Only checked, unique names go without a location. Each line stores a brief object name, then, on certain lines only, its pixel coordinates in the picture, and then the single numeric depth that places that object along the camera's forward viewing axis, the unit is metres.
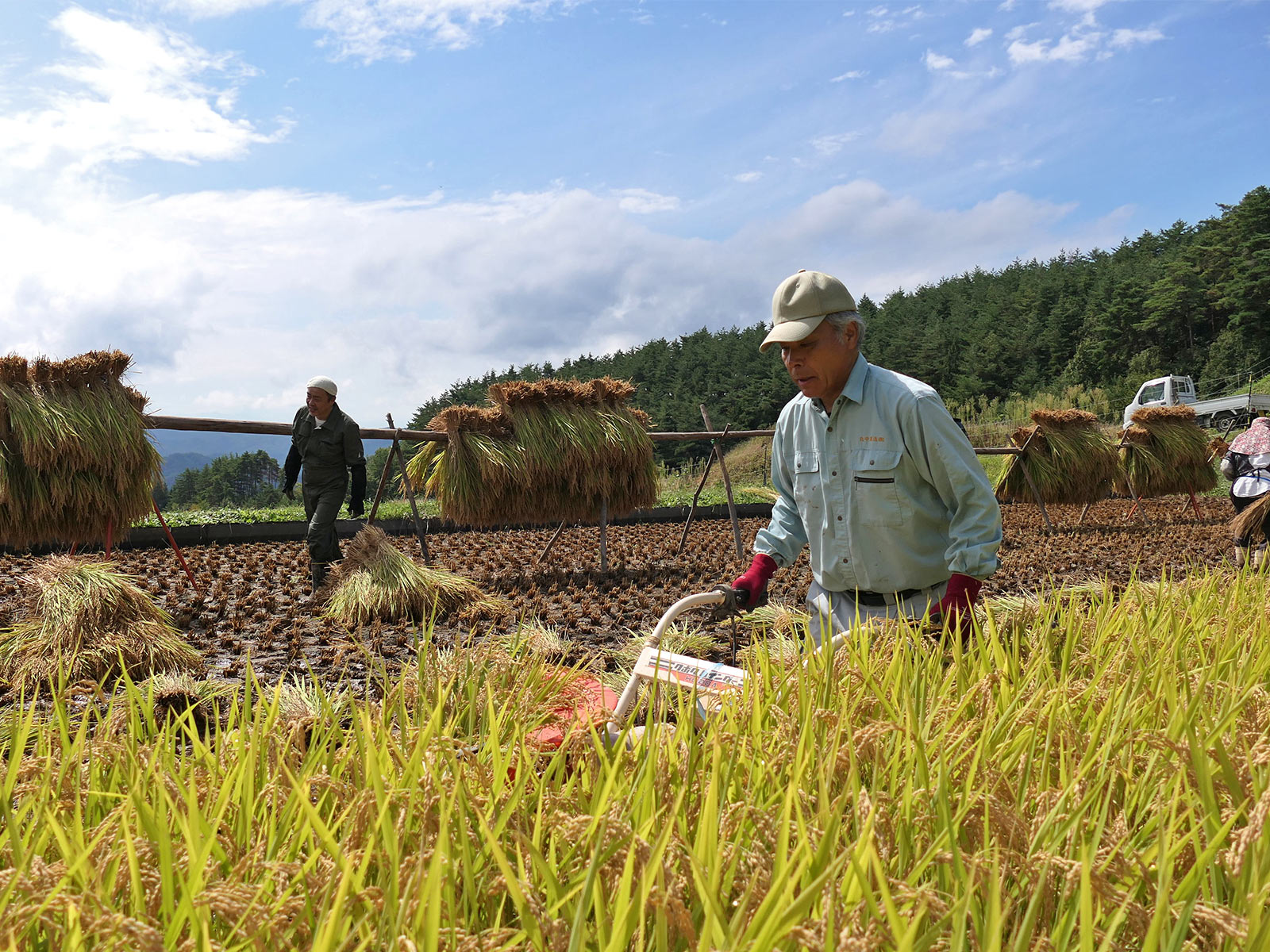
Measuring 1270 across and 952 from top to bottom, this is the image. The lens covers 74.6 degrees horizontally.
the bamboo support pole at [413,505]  6.95
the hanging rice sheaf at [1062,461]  13.09
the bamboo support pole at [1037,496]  12.11
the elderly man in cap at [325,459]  6.61
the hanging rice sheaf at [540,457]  7.87
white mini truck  28.97
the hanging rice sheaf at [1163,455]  14.59
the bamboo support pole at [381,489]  6.88
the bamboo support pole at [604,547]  7.96
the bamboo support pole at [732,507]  8.49
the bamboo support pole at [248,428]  6.11
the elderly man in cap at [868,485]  2.45
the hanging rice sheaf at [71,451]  5.43
